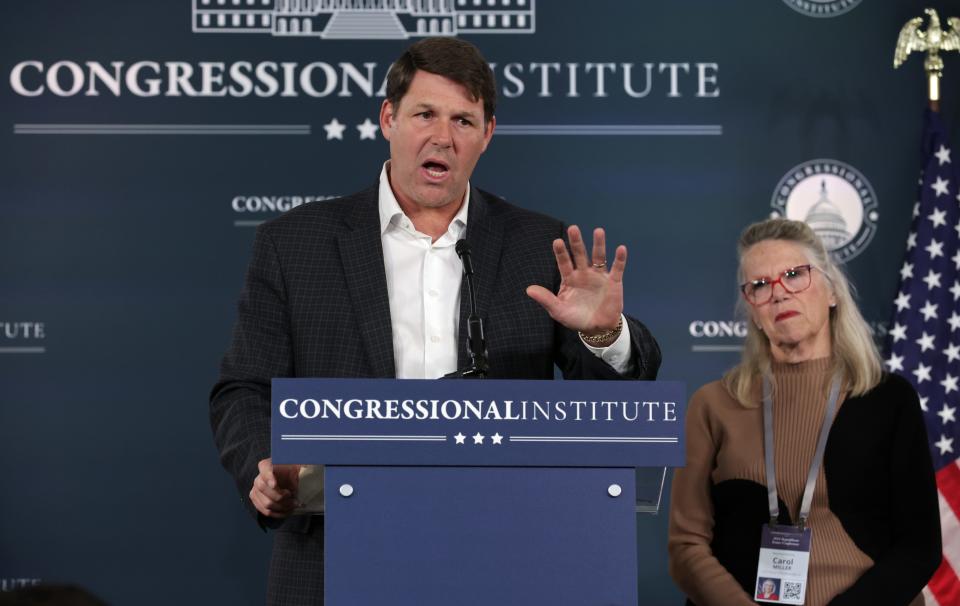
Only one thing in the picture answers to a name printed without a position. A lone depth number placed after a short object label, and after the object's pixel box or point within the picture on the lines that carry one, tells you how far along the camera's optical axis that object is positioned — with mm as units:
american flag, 8531
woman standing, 5957
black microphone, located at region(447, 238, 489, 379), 4078
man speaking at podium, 4555
